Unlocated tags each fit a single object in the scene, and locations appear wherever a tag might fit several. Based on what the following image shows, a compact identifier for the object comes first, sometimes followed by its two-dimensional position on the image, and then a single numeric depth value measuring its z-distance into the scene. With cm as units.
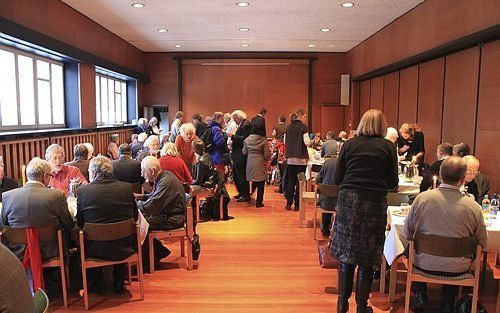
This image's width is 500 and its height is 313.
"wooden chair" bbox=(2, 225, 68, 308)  334
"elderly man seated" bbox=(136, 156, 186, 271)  427
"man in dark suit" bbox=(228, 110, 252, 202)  744
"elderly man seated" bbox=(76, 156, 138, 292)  353
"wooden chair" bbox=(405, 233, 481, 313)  299
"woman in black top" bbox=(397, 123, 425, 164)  624
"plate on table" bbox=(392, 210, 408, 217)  373
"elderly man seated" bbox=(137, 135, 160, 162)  575
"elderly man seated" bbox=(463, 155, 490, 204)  396
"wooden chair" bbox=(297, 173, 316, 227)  605
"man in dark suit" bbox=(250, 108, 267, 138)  726
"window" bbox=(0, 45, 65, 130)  571
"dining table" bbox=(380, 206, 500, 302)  332
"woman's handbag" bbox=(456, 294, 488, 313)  321
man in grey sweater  298
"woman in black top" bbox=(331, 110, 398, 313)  305
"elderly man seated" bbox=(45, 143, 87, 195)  439
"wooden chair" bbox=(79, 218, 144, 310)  349
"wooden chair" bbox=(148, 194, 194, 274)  434
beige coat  715
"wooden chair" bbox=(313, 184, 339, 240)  499
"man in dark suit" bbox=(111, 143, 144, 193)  508
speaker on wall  1198
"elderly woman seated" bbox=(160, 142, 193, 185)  510
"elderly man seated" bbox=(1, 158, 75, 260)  334
